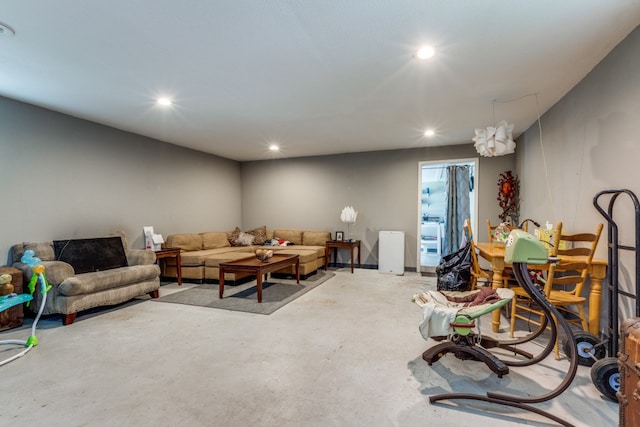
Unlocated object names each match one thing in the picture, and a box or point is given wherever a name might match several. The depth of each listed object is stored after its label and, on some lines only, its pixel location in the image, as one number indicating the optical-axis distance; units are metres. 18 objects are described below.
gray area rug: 3.57
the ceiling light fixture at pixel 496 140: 3.08
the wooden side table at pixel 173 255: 4.45
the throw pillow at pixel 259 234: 6.28
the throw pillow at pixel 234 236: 6.16
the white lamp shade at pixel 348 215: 5.81
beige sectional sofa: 4.77
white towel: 1.91
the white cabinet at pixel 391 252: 5.48
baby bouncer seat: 1.91
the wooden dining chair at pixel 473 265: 3.35
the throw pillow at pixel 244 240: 6.14
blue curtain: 5.93
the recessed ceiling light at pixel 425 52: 2.28
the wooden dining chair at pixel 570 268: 2.26
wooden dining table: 2.25
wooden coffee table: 3.72
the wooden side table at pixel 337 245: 5.55
